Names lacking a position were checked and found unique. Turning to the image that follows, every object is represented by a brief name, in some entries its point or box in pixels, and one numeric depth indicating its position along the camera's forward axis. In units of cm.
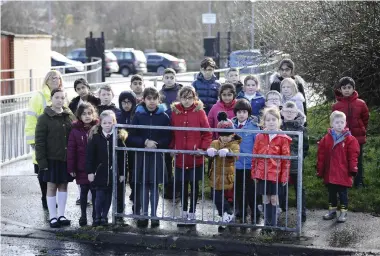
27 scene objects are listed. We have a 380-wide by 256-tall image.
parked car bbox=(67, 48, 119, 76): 4528
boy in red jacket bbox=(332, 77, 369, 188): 1018
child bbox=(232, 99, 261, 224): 879
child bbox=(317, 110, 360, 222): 899
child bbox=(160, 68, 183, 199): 1104
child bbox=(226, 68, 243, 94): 1132
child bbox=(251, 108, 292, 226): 848
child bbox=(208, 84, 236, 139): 970
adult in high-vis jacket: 1008
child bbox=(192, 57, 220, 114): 1117
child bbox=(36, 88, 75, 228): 905
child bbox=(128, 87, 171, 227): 891
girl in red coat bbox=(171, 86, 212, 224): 888
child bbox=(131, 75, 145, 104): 1061
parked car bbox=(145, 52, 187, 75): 4828
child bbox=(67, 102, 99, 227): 895
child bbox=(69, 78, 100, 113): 1018
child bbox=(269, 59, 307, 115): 1102
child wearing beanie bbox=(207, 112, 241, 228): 870
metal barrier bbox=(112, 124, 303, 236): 838
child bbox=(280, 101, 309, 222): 891
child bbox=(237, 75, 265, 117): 1016
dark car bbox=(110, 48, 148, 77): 4784
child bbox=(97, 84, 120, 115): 973
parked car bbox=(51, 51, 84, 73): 3972
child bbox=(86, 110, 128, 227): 886
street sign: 3978
